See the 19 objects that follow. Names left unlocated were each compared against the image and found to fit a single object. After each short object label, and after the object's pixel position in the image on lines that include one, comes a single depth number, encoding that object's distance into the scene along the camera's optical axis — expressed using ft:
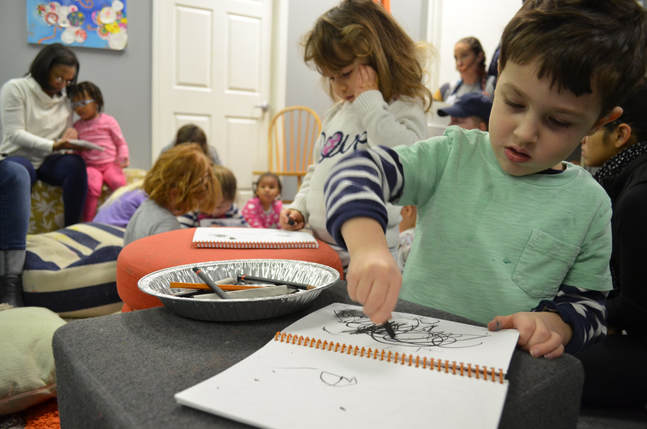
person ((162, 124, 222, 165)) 9.31
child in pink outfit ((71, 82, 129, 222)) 9.02
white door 11.48
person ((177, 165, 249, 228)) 6.79
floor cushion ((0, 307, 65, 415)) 3.03
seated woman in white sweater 8.09
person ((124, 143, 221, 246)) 4.99
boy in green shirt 1.69
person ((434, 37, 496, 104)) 9.80
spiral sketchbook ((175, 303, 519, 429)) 1.03
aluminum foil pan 1.55
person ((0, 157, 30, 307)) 4.91
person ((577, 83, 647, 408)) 2.97
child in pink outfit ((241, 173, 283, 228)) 9.37
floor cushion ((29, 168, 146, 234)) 8.13
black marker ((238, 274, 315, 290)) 1.89
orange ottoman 2.72
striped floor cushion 4.87
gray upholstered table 1.09
